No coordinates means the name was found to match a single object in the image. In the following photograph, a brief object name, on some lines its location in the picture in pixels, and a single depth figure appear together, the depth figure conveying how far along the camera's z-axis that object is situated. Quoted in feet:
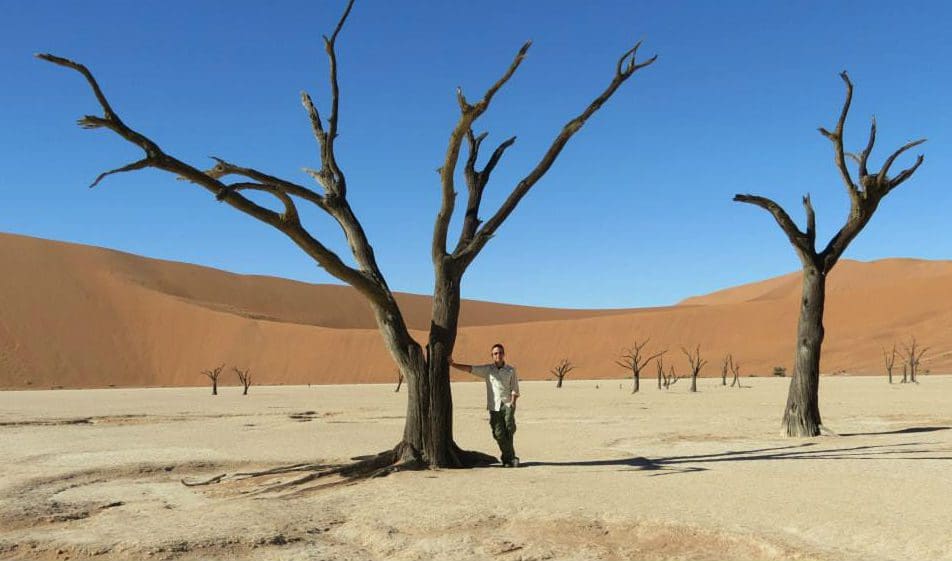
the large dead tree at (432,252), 31.81
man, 32.99
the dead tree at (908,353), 182.98
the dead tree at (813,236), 47.22
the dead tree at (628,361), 219.12
